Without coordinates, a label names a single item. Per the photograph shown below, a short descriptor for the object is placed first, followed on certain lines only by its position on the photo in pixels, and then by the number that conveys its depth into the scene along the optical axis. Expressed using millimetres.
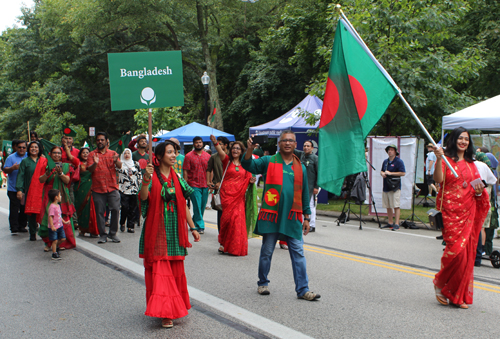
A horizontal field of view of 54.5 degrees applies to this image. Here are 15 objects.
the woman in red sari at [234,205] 7910
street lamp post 21828
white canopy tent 9516
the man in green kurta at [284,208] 5434
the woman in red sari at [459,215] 5152
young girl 7801
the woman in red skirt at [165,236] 4496
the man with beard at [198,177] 10109
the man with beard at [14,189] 10398
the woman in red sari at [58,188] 8266
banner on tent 12609
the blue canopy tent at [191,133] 20828
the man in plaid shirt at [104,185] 9062
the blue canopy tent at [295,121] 16531
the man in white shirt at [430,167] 14336
